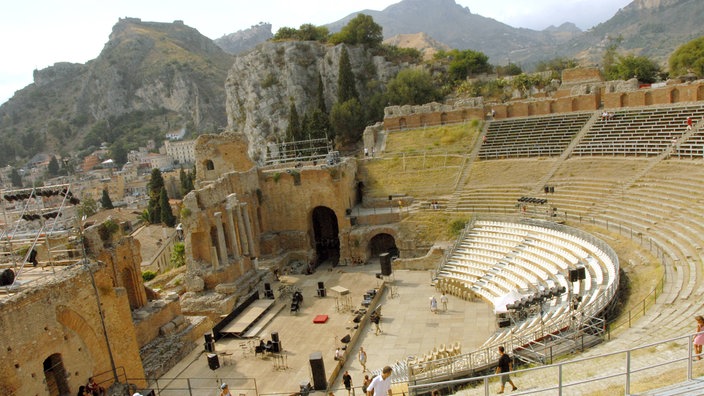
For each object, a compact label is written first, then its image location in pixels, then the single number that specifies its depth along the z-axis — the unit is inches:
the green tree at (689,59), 1974.7
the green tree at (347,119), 2184.2
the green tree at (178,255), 1787.6
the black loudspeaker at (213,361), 821.2
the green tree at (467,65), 2630.4
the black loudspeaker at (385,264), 1138.0
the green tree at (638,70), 2112.5
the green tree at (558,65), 2859.5
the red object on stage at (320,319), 981.2
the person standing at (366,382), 608.3
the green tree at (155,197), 2736.2
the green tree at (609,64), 2311.0
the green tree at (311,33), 3088.1
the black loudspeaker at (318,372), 717.9
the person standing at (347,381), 682.9
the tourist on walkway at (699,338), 424.8
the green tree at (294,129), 2160.4
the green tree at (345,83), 2324.1
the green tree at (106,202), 3437.5
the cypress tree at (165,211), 2645.2
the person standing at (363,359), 770.8
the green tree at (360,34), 2871.6
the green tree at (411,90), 2276.1
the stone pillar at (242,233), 1269.7
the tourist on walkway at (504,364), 525.0
